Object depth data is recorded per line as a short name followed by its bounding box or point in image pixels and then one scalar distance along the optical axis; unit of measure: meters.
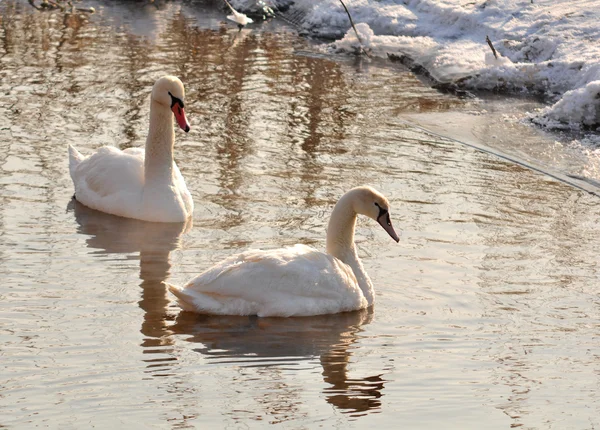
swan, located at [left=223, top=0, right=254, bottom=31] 39.09
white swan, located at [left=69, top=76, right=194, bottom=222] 19.67
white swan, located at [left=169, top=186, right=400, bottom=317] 14.87
